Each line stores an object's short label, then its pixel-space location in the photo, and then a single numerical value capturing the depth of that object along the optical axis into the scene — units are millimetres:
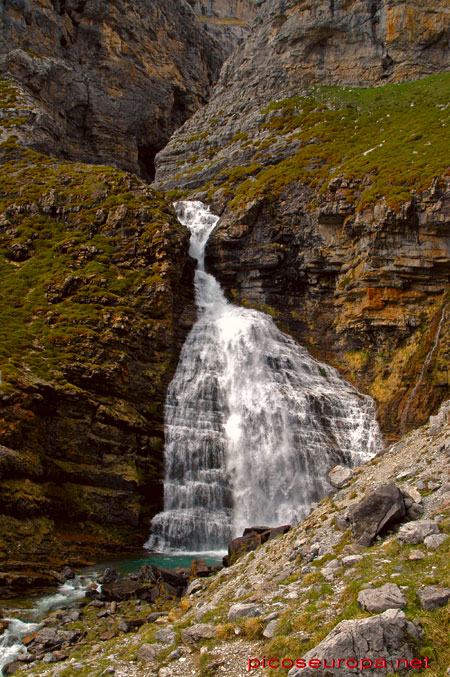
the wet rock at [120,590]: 17828
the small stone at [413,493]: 11617
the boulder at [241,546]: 19578
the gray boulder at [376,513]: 11188
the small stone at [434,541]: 9547
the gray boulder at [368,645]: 7281
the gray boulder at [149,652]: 10173
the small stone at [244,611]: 10148
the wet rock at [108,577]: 19875
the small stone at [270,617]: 9609
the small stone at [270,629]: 9055
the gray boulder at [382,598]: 8055
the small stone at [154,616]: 14832
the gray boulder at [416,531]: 10047
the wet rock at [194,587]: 16231
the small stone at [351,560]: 10273
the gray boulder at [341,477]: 17027
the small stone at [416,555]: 9438
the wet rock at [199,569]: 19753
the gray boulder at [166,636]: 10719
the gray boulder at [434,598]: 7836
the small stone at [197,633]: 10172
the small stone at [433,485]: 11859
